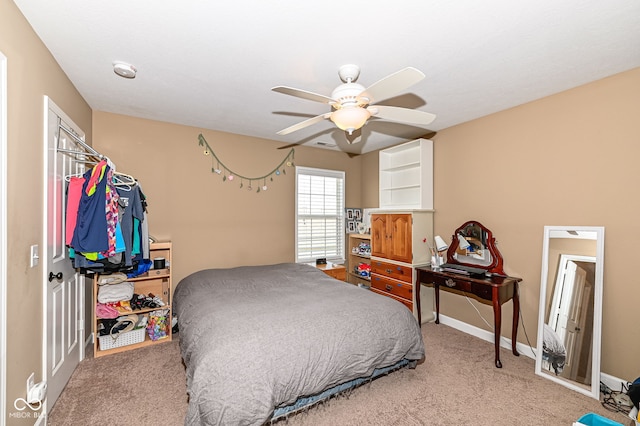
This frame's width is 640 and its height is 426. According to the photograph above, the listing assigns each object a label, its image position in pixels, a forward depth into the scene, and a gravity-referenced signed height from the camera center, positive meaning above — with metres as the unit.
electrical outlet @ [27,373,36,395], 1.72 -1.06
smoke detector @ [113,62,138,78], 2.20 +1.10
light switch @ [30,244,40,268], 1.79 -0.30
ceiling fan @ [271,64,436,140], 1.65 +0.74
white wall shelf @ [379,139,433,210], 3.80 +0.52
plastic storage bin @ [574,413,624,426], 1.65 -1.22
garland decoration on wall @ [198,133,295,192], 3.85 +0.57
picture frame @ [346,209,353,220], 5.05 -0.06
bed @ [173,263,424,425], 1.62 -0.91
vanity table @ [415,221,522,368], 2.77 -0.69
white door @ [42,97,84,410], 2.00 -0.48
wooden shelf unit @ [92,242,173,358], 2.81 -0.94
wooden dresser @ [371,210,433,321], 3.62 -0.58
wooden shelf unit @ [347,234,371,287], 4.76 -0.83
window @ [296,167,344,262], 4.60 -0.06
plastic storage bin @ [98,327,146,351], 2.85 -1.33
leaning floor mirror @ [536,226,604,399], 2.33 -0.84
